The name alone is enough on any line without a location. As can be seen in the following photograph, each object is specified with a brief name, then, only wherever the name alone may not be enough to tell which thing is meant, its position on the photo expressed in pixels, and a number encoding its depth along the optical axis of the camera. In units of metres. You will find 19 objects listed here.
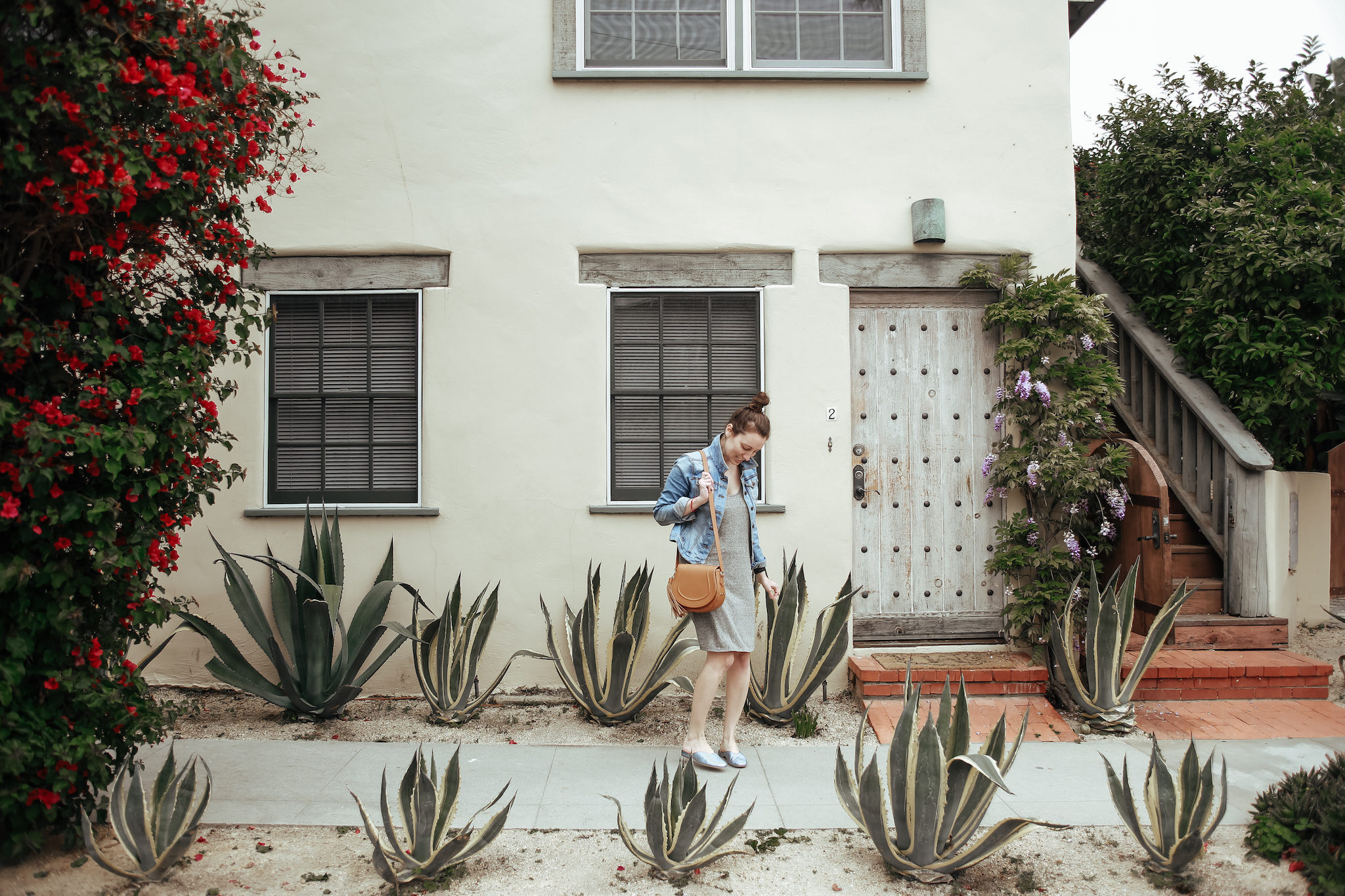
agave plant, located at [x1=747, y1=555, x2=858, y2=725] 4.75
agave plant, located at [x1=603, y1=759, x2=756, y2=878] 2.95
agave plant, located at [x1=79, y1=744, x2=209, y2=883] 2.91
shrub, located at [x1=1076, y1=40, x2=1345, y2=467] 5.41
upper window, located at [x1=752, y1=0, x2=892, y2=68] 5.58
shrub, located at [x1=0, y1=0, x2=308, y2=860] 2.70
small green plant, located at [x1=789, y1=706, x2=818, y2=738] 4.68
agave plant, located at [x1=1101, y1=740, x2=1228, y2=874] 2.97
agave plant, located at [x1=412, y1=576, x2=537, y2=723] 4.79
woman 3.97
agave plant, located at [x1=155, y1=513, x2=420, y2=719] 4.64
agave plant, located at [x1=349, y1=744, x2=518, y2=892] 2.91
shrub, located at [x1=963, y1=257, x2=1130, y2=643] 5.16
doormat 5.10
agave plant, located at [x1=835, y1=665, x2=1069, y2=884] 2.96
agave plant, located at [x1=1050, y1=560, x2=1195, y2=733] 4.60
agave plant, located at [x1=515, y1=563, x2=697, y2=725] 4.73
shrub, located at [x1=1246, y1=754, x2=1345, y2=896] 2.90
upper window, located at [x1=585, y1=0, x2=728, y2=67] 5.54
